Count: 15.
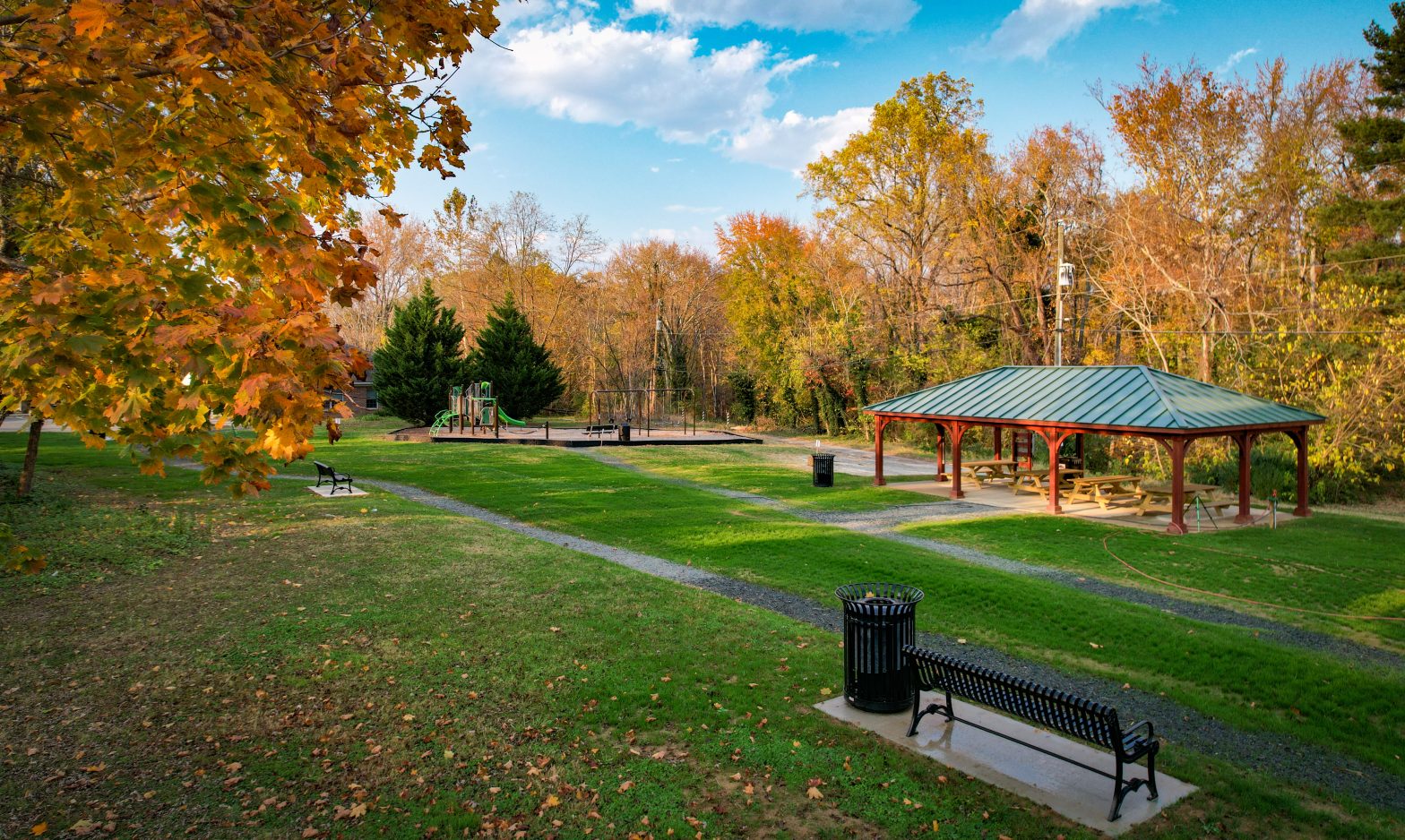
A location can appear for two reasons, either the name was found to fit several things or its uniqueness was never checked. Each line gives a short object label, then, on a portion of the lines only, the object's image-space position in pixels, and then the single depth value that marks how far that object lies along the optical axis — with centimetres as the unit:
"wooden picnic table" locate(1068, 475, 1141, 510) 1805
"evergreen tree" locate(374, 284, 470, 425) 3862
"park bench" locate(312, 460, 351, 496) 1826
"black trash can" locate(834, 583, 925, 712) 642
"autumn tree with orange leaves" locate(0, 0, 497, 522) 296
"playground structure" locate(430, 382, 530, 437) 3425
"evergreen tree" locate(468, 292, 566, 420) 4172
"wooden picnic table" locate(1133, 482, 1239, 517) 1698
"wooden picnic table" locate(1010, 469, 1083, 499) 2038
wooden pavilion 1548
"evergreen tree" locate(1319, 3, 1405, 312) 2011
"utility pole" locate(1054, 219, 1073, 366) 2683
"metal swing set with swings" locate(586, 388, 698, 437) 4506
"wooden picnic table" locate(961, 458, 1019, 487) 2219
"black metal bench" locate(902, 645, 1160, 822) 503
